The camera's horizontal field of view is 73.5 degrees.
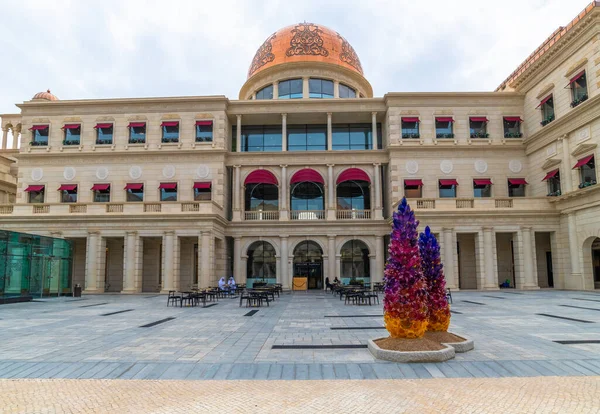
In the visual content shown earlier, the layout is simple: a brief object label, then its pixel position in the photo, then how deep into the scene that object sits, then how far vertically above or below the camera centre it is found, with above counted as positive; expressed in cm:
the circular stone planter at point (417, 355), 891 -231
